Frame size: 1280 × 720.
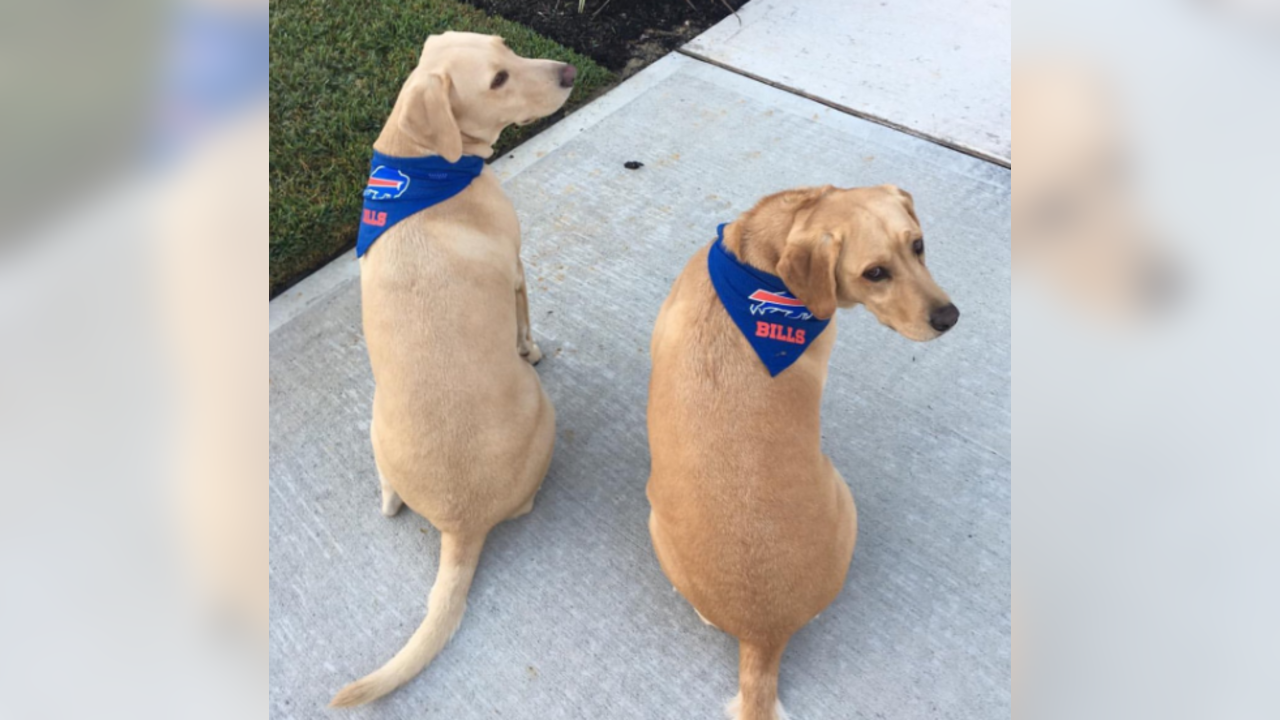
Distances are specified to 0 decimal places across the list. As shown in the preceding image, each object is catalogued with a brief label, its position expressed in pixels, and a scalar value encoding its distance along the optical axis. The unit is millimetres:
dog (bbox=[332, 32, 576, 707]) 2283
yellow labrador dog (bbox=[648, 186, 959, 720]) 2057
